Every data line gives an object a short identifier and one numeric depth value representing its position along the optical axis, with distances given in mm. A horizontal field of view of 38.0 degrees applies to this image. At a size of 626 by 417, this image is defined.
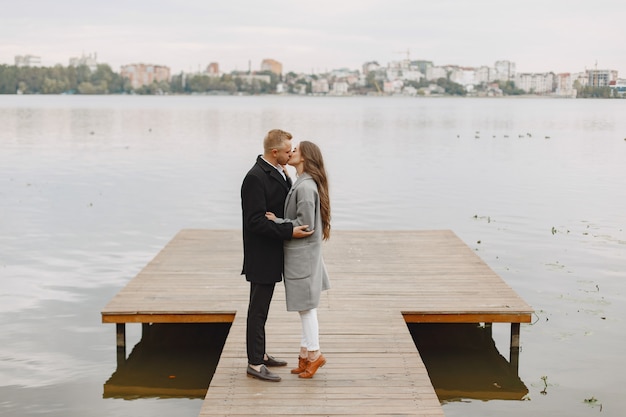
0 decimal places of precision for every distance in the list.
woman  6926
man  6871
